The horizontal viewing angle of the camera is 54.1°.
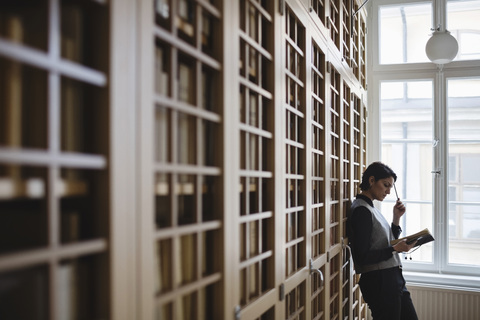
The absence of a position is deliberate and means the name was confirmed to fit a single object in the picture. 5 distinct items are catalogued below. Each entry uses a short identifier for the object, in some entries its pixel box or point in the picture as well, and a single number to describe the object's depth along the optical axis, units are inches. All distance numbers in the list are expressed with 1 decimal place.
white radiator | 155.3
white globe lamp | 151.6
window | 167.6
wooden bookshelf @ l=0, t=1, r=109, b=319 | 23.0
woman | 108.3
